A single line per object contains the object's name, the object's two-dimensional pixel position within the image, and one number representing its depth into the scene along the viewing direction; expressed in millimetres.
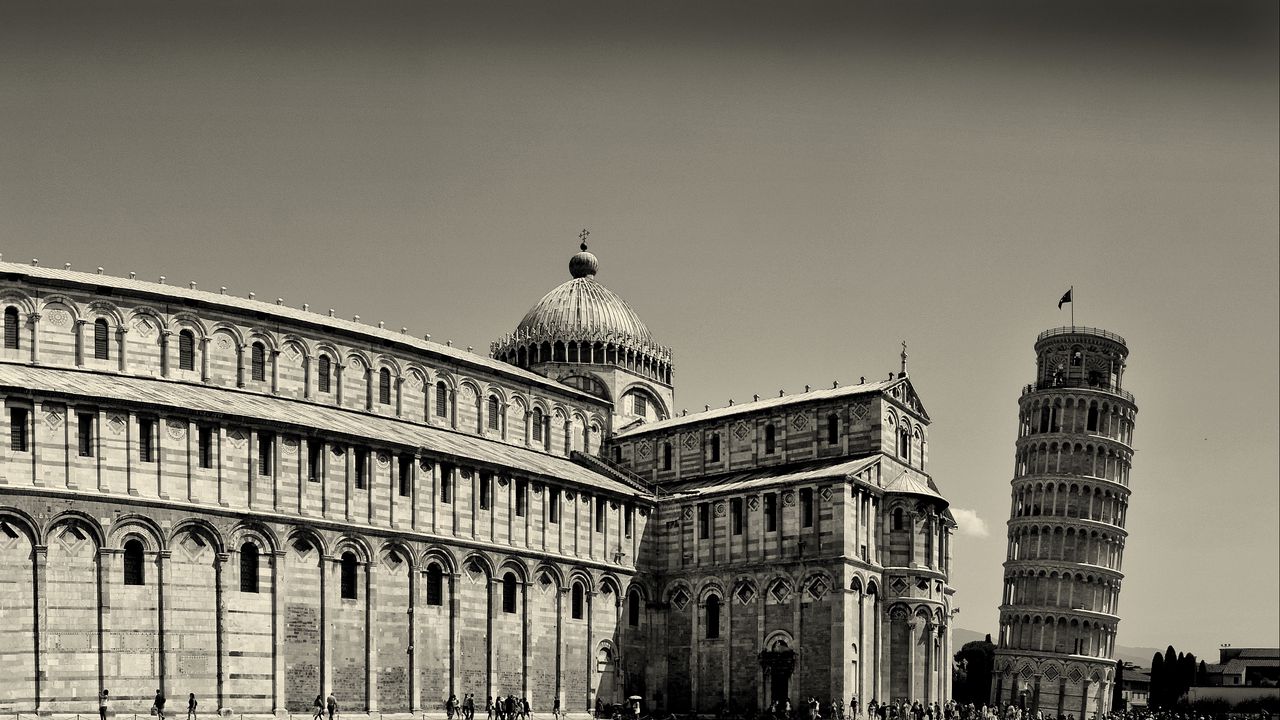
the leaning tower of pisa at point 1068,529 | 107688
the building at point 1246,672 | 132375
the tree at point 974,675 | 120812
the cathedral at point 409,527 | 48094
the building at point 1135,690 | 136250
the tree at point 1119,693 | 124812
